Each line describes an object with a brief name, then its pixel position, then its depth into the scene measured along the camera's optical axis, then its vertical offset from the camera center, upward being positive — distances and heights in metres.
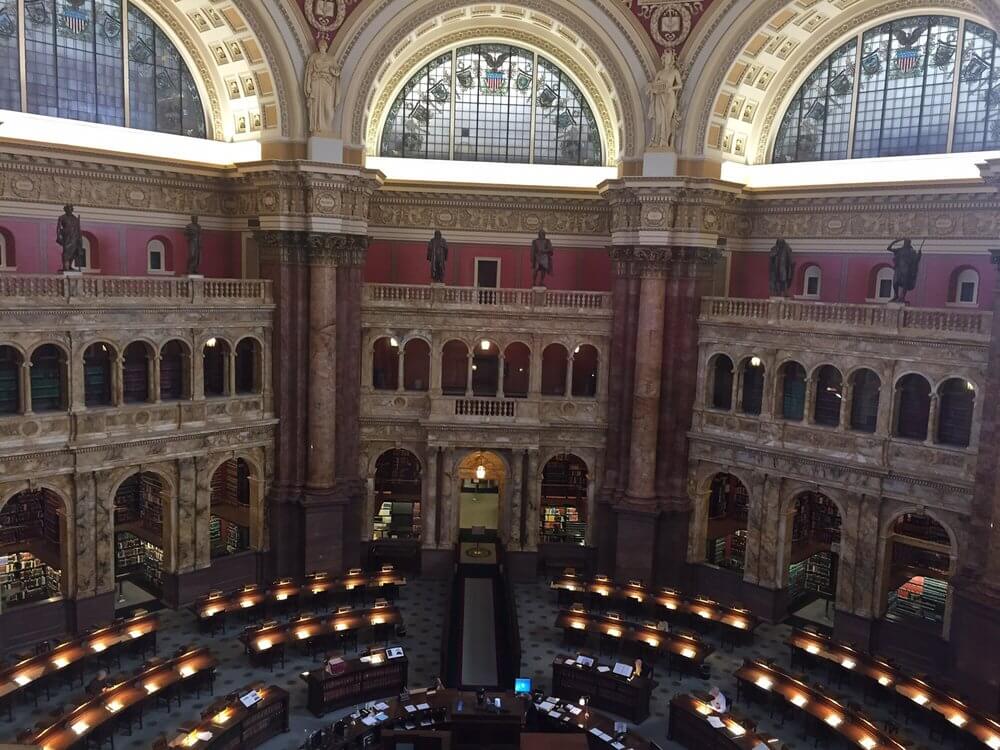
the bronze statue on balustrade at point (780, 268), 27.97 +0.84
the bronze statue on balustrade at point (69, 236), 24.73 +1.05
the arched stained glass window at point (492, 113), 33.47 +6.77
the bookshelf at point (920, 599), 27.97 -10.07
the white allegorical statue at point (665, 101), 29.08 +6.48
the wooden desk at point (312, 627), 24.86 -10.47
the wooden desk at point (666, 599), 27.42 -10.38
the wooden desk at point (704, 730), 20.16 -10.64
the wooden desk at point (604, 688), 23.06 -11.01
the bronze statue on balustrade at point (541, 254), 30.62 +1.16
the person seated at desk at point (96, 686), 21.66 -10.63
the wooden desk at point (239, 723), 19.80 -10.63
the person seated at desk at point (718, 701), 22.04 -10.67
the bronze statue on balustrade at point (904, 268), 25.45 +0.88
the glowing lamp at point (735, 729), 20.44 -10.50
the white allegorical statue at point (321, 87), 28.64 +6.48
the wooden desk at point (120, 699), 19.31 -10.43
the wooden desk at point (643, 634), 25.34 -10.51
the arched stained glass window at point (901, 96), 27.72 +6.91
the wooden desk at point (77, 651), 21.78 -10.32
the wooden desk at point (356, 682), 22.88 -10.99
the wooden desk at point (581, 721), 20.66 -10.83
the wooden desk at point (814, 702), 20.45 -10.52
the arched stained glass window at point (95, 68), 26.84 +6.79
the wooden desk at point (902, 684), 21.23 -10.47
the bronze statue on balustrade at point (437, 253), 30.56 +1.08
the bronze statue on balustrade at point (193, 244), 27.80 +1.04
